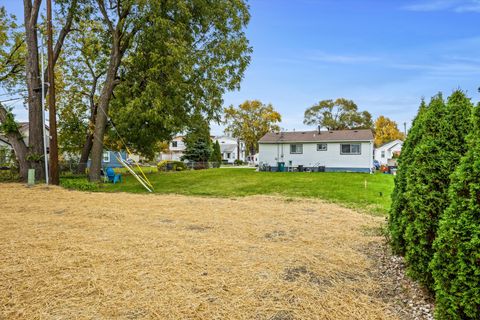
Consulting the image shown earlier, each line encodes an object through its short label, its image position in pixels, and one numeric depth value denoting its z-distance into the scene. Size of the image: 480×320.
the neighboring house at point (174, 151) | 48.72
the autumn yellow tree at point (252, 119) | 43.38
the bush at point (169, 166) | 25.88
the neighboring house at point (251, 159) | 47.62
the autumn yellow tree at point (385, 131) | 49.50
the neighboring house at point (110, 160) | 29.52
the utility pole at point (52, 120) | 11.35
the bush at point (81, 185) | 11.03
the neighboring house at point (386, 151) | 34.73
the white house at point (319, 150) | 21.64
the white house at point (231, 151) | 51.94
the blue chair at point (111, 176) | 15.32
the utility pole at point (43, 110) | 11.69
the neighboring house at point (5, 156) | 14.55
